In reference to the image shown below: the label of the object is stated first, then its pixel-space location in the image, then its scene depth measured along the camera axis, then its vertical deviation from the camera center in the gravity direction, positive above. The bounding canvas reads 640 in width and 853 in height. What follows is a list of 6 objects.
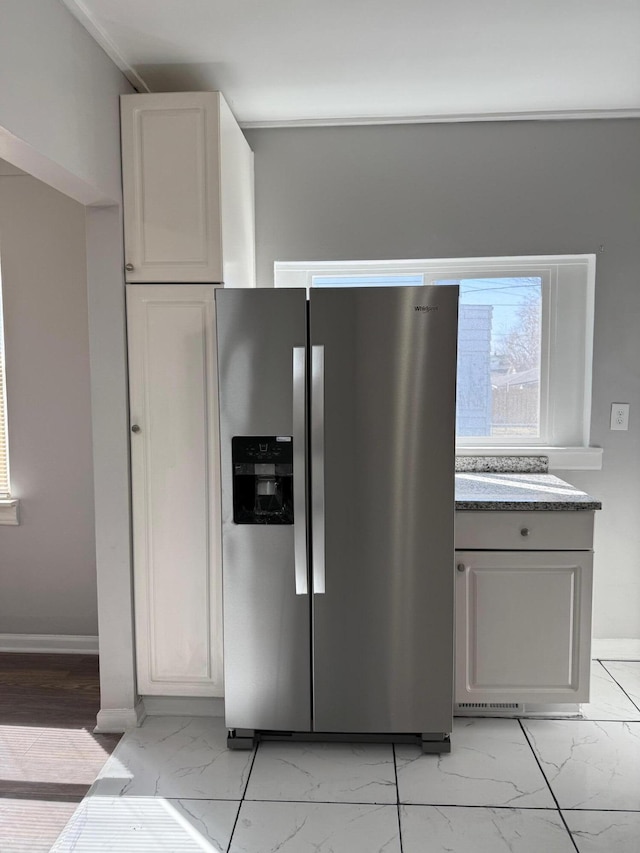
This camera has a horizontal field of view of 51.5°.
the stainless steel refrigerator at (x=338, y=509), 2.22 -0.41
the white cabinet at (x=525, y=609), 2.49 -0.82
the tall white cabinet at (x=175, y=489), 2.44 -0.37
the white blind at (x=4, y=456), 3.20 -0.32
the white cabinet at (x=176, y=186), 2.36 +0.73
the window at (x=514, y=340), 3.04 +0.24
